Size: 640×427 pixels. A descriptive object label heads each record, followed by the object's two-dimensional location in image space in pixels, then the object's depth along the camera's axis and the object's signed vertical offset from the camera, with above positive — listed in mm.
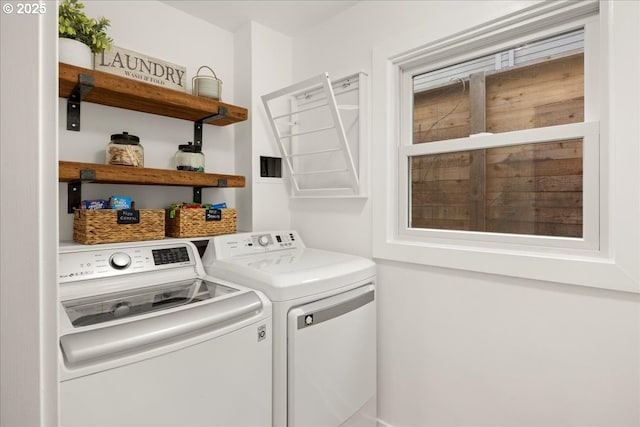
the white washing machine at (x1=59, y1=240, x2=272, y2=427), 939 -420
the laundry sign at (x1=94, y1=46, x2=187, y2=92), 1723 +784
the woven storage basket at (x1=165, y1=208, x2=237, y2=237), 1872 -71
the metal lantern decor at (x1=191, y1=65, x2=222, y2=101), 2018 +748
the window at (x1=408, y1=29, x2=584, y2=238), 1459 +297
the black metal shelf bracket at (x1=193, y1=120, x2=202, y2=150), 2227 +517
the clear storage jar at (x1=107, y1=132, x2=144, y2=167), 1680 +307
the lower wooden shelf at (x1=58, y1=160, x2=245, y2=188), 1483 +182
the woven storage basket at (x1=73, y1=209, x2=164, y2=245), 1558 -75
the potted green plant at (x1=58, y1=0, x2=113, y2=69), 1505 +809
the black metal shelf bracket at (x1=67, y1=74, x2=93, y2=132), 1633 +540
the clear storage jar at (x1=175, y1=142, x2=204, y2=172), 1975 +313
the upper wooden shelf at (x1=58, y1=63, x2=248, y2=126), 1534 +590
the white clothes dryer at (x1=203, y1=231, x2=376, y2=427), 1409 -516
